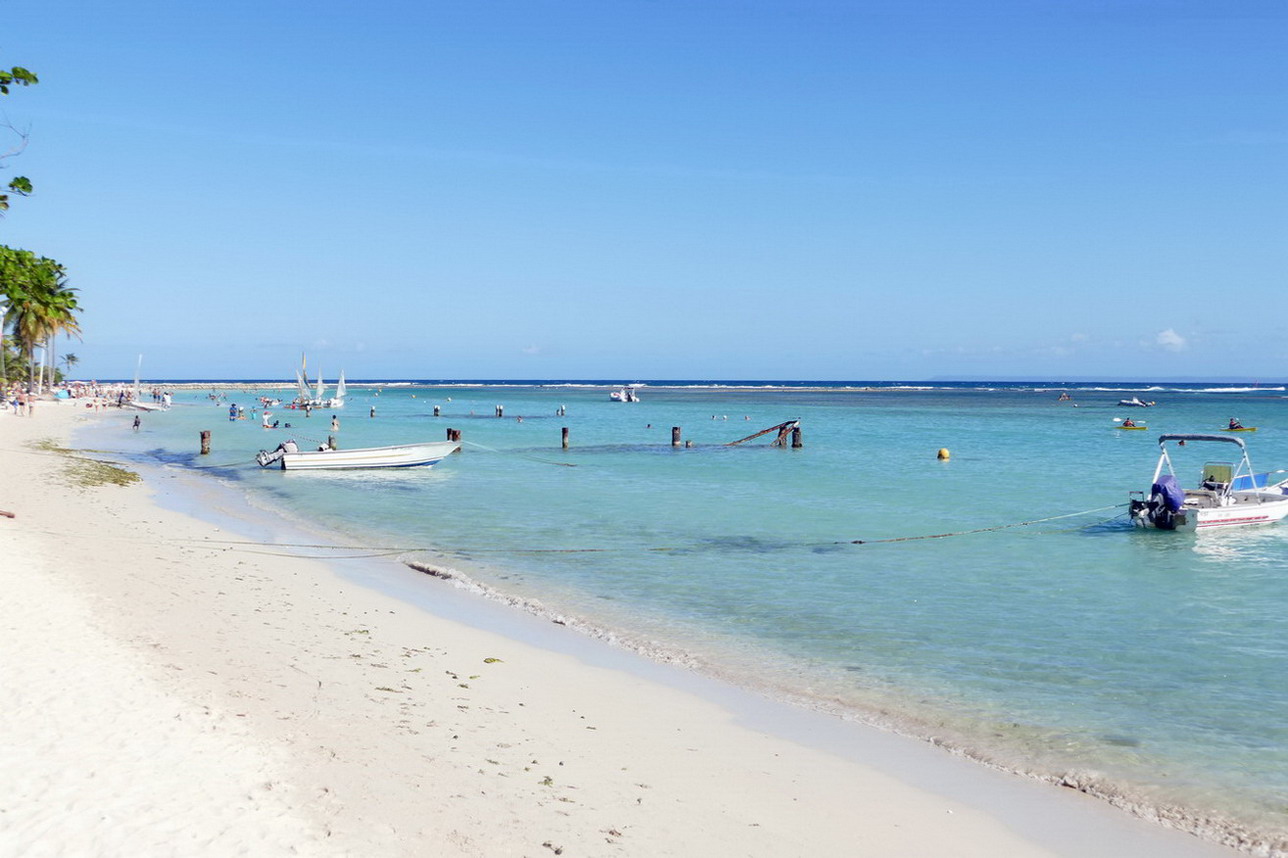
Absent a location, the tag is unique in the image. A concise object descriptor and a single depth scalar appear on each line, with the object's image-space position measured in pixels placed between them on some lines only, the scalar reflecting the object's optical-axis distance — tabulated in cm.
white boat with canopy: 2688
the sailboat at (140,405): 9806
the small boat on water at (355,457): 4125
